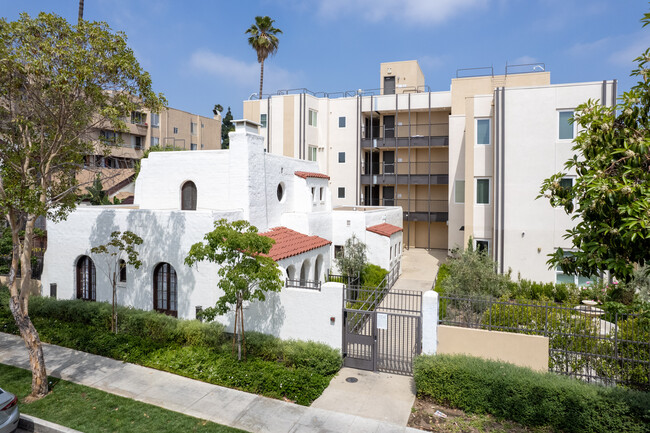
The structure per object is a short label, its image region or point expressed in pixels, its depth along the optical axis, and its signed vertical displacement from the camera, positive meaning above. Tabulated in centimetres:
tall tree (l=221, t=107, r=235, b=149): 7563 +1629
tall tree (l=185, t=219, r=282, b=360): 1275 -143
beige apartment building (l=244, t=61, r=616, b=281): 2277 +500
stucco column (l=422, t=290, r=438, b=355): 1278 -315
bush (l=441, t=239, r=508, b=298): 1880 -289
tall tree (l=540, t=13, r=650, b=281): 661 +48
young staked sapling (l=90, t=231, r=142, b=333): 1588 -164
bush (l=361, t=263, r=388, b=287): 2267 -319
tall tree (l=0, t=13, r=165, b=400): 1158 +333
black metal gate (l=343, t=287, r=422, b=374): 1328 -418
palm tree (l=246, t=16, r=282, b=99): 4156 +1742
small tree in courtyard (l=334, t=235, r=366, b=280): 2297 -236
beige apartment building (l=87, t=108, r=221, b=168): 4906 +1054
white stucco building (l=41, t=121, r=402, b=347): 1595 -68
